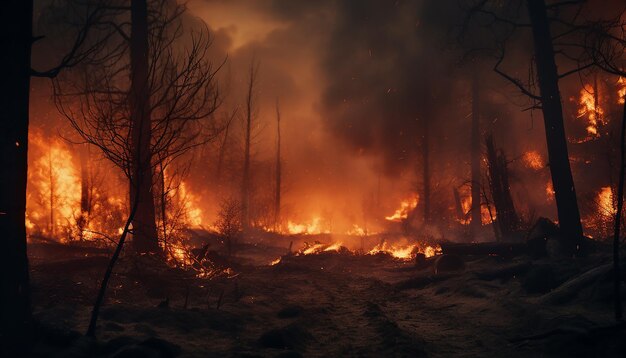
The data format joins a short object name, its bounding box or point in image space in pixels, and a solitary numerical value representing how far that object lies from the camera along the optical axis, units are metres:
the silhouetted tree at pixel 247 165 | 31.78
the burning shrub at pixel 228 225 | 15.52
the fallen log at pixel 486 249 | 11.02
